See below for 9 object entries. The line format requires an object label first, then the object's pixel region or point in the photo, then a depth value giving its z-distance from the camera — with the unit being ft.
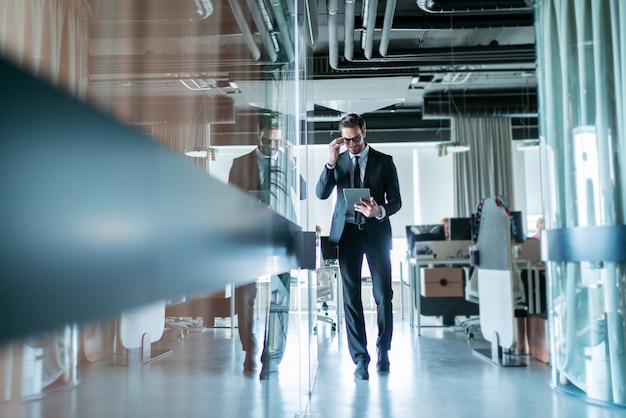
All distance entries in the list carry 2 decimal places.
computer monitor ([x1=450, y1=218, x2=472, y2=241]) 18.81
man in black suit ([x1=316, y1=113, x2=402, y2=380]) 9.86
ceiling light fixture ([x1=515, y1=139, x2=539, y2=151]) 25.71
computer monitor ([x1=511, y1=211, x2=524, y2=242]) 11.39
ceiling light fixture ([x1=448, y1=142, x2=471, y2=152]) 24.99
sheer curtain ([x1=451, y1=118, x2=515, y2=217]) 30.40
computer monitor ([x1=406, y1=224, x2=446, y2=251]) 18.98
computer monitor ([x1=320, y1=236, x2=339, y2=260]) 10.94
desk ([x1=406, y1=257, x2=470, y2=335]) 16.06
